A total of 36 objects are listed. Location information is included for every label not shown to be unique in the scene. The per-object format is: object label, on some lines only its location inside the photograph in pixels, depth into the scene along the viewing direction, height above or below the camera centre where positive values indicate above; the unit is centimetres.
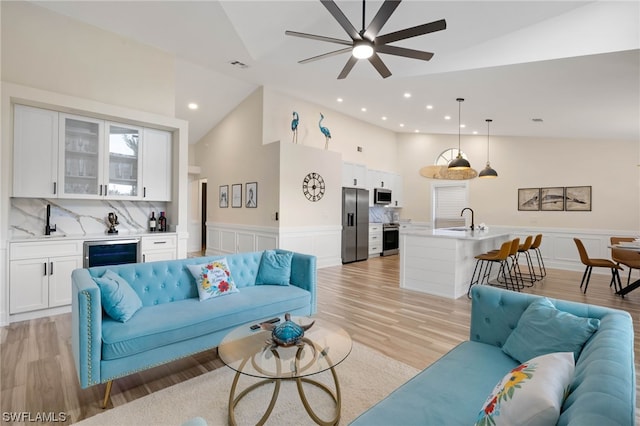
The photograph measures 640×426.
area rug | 197 -129
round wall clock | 668 +56
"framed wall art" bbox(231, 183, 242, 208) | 735 +40
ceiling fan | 264 +162
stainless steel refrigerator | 755 -29
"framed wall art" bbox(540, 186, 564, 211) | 701 +35
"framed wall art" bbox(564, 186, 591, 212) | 668 +35
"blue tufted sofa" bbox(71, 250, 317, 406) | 206 -81
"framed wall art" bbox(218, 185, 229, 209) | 783 +39
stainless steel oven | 883 -72
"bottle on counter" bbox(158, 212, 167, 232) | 496 -19
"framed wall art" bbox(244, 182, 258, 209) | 681 +38
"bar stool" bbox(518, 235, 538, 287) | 565 -66
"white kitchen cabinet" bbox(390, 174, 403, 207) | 941 +67
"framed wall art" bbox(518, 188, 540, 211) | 733 +35
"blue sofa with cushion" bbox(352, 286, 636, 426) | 97 -62
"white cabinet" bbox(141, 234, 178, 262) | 448 -53
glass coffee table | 180 -88
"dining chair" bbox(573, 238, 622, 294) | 506 -78
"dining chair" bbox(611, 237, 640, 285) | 482 -67
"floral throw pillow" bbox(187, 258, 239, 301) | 294 -64
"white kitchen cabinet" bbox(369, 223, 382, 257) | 842 -71
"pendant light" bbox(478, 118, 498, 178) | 638 +82
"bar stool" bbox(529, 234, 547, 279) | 595 -96
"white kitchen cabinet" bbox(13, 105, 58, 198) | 370 +70
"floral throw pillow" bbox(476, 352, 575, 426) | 98 -60
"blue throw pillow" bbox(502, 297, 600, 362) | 159 -63
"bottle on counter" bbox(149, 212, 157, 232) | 485 -20
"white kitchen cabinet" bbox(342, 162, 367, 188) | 776 +95
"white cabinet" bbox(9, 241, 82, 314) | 356 -74
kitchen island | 471 -74
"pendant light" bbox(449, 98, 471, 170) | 559 +87
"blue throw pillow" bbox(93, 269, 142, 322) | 228 -65
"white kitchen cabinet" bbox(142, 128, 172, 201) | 473 +71
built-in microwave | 873 +48
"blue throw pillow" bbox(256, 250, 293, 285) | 346 -63
